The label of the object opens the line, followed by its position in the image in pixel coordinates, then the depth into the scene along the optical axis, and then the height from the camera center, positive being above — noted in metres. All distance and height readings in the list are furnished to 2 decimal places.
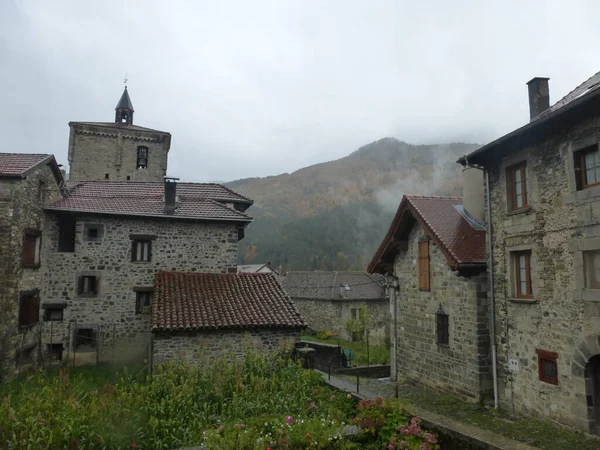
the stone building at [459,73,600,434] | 8.54 +0.32
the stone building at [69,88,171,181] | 28.67 +7.78
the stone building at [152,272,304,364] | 12.94 -1.54
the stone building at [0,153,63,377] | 12.91 +0.61
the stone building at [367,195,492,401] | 11.50 -0.69
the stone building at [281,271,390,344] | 36.59 -2.74
